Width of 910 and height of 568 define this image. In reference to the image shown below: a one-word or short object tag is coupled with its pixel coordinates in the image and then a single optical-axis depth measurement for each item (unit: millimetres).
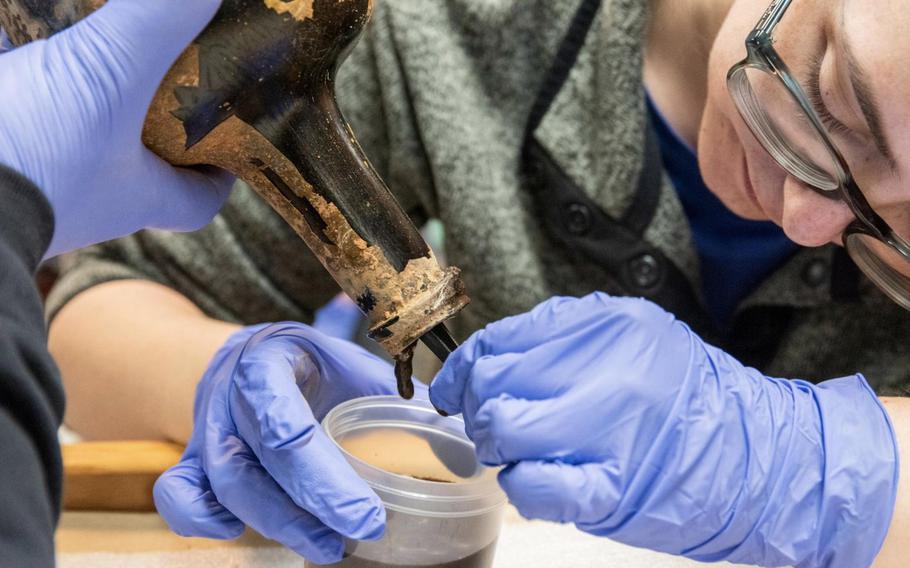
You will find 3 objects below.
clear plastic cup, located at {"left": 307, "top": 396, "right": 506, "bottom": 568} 664
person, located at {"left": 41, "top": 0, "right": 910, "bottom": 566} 665
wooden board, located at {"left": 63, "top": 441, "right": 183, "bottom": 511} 922
